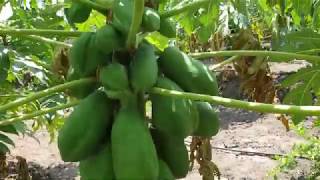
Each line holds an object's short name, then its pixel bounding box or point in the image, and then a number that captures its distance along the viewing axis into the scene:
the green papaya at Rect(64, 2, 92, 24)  1.86
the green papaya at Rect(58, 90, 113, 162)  1.54
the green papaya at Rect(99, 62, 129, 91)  1.57
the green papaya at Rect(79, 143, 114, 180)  1.51
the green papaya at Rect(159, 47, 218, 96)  1.69
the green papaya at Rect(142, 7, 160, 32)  1.62
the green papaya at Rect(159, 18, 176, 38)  1.79
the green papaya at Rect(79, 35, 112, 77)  1.67
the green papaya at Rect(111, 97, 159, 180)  1.44
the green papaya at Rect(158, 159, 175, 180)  1.54
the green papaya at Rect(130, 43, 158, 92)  1.57
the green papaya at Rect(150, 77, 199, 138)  1.55
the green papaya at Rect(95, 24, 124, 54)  1.63
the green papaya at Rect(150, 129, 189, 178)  1.60
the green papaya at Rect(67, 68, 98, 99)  1.71
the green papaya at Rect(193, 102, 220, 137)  1.68
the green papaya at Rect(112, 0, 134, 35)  1.63
